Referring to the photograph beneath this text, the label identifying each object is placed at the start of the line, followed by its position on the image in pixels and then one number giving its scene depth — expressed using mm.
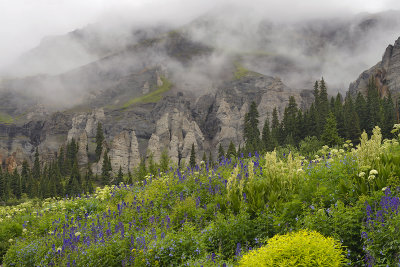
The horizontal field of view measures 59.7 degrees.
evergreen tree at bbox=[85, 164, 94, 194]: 95438
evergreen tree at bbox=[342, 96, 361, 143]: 74125
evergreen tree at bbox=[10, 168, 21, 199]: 103188
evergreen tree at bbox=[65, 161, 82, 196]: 94006
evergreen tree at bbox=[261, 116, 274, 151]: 78900
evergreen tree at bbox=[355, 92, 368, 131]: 82625
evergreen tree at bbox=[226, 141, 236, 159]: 94925
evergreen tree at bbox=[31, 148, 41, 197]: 96300
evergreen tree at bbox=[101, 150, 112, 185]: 113538
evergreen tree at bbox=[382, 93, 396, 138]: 69788
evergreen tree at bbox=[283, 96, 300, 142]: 83750
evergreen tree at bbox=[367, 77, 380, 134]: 80750
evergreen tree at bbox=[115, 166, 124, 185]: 99438
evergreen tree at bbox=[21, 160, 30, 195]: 105000
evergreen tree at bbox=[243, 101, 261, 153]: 100550
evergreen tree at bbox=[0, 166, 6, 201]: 98925
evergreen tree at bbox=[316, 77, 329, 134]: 80031
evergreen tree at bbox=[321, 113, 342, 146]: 55094
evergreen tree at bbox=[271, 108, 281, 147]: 82494
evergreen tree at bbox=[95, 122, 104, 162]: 168875
